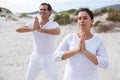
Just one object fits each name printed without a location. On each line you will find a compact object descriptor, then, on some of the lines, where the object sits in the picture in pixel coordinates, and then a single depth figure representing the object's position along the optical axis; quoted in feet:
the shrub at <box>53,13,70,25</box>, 19.82
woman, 4.21
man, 6.15
